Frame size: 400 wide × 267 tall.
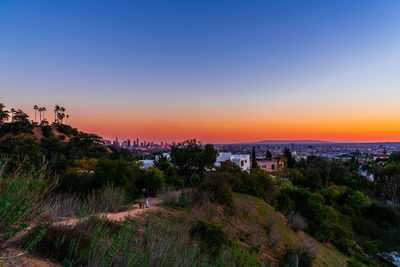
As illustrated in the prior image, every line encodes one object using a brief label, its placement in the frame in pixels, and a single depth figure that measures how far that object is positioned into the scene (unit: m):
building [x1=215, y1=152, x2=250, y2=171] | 38.44
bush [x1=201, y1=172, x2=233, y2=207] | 14.20
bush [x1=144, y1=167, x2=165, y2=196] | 15.46
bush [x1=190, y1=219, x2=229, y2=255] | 7.16
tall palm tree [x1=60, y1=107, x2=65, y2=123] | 78.06
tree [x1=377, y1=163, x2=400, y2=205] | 32.97
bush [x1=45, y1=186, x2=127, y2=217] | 5.73
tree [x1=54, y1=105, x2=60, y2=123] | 77.44
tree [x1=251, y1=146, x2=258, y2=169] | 45.36
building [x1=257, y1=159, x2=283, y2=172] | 50.84
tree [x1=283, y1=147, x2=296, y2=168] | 50.10
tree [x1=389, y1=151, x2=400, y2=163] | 57.94
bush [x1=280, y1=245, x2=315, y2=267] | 8.93
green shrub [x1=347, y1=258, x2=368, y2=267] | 11.58
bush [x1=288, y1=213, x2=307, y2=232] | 15.34
